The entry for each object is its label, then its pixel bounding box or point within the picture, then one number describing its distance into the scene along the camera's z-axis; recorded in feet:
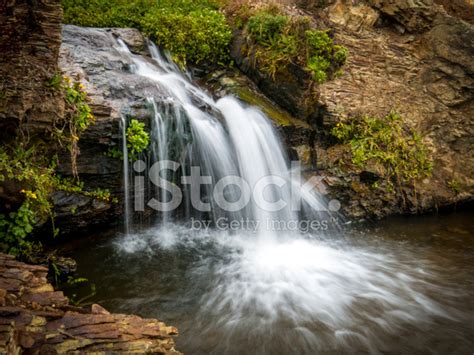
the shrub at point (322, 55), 23.90
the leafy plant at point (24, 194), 12.75
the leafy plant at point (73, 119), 14.62
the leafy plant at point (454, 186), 24.43
